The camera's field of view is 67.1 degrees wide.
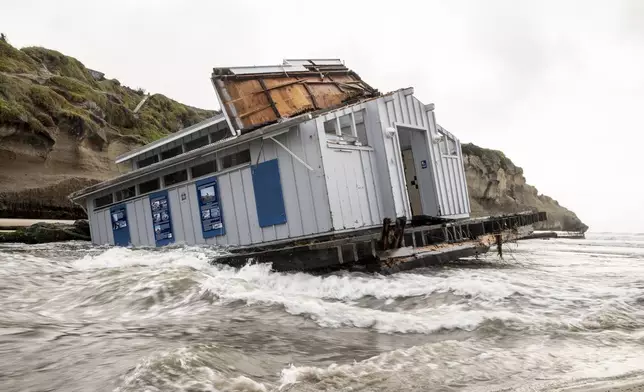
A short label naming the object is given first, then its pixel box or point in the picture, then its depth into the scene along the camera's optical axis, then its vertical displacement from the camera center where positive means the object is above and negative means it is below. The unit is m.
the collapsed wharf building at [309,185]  12.60 +1.62
